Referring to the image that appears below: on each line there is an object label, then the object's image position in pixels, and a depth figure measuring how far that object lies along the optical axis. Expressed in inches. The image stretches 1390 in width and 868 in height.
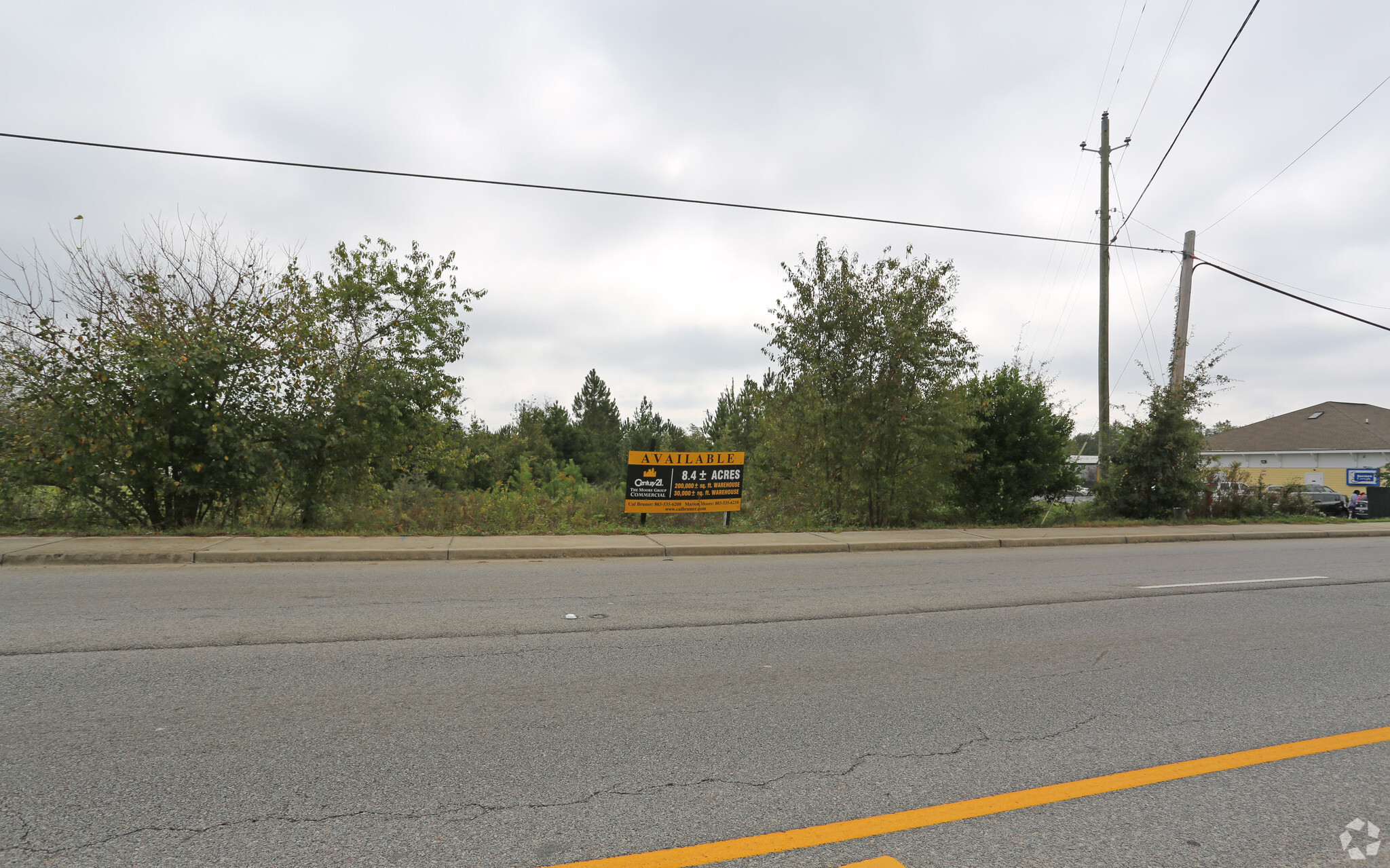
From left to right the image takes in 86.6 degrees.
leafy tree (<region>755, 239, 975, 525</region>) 641.6
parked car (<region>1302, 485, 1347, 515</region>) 1161.4
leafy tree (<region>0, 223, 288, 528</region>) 470.6
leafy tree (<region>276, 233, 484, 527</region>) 527.8
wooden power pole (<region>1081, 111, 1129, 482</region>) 811.4
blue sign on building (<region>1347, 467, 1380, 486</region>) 1337.4
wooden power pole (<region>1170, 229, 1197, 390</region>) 784.3
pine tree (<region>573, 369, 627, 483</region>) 2454.5
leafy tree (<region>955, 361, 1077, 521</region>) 711.1
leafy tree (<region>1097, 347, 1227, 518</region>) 761.0
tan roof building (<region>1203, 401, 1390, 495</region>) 1672.0
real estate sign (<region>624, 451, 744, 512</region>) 589.9
